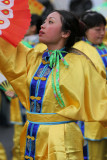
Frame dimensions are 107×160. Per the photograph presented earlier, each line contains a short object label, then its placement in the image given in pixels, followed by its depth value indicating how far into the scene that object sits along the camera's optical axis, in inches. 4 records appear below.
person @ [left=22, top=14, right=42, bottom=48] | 390.3
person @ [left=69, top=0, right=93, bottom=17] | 756.6
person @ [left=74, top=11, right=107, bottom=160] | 282.7
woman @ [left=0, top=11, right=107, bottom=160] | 203.2
